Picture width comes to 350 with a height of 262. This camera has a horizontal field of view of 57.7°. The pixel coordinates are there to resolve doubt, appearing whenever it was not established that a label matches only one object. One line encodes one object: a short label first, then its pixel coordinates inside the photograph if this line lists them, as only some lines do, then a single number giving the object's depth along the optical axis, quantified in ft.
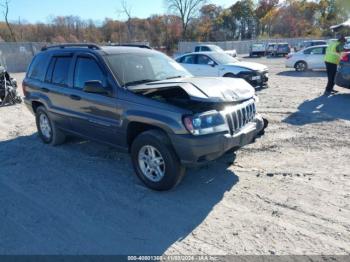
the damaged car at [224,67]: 39.60
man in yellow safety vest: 33.91
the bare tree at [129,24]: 199.33
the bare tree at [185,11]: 232.32
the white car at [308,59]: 56.95
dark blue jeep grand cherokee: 12.95
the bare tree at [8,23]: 153.22
